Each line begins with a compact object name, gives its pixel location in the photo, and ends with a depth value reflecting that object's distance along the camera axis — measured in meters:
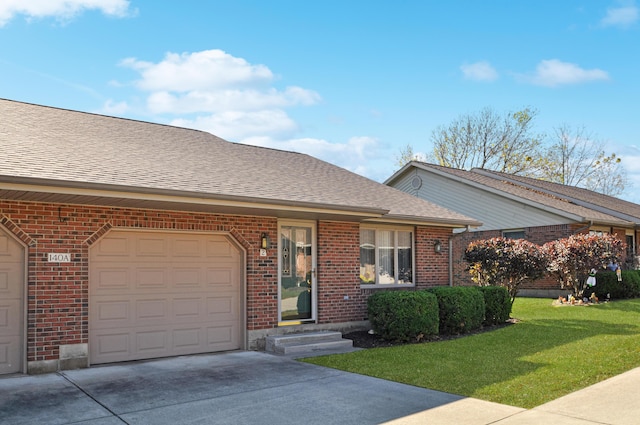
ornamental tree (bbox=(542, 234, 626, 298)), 16.73
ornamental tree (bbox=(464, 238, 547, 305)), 14.77
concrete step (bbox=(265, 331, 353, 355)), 10.28
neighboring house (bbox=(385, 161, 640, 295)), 20.69
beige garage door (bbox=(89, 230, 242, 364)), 9.08
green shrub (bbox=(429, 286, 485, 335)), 12.04
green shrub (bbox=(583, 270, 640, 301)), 18.69
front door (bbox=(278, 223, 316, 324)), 11.34
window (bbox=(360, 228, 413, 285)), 13.02
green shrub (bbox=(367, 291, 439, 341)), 11.05
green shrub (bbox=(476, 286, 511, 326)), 13.42
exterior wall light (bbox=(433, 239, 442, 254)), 14.38
